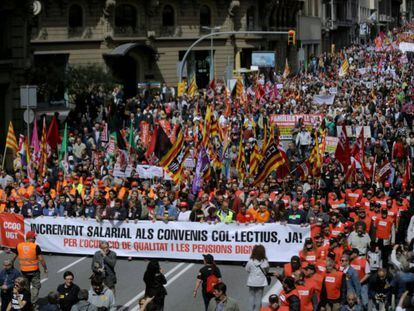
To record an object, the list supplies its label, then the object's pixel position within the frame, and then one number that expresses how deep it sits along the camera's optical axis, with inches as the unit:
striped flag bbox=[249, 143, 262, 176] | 1043.9
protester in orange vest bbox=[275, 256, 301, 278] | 608.4
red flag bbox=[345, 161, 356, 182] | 995.3
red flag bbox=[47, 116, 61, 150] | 1133.1
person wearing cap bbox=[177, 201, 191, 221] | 858.1
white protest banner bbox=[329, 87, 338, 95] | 1646.8
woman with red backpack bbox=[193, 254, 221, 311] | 623.5
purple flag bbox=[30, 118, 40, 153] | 1114.4
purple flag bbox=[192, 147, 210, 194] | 975.0
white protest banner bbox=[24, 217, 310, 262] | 819.4
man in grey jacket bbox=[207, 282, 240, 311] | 544.4
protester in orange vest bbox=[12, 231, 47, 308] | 689.0
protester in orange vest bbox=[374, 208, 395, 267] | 781.9
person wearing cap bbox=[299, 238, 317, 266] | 675.4
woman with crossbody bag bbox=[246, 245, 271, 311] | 644.7
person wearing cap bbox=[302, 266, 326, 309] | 599.2
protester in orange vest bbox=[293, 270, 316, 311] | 590.6
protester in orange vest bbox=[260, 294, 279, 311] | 541.0
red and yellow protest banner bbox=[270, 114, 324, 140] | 1398.9
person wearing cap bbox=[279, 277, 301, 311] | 560.1
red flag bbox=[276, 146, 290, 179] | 1016.9
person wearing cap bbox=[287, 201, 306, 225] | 817.5
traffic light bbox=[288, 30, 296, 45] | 1957.4
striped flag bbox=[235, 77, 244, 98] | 1578.5
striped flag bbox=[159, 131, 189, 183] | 978.7
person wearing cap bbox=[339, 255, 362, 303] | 626.5
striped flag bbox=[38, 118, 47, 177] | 1074.0
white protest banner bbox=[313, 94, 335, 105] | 1576.0
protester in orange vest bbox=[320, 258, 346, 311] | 612.7
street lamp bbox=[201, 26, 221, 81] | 2359.3
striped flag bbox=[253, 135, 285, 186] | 962.7
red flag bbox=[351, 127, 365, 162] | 1051.7
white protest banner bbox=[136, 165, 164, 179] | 997.8
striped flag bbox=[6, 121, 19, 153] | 1095.0
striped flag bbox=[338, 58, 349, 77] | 1855.3
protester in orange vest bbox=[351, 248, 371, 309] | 646.5
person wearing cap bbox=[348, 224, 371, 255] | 719.1
